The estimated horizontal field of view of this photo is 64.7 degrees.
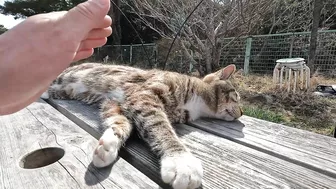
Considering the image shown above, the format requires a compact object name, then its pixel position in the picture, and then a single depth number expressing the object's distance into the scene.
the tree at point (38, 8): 11.09
